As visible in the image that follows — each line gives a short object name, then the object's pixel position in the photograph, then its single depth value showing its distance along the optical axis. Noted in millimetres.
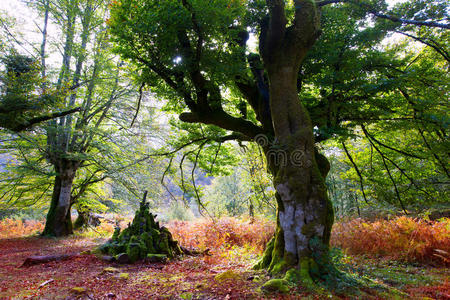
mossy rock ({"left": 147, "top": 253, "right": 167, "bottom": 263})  7234
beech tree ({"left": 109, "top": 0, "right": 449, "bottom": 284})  4496
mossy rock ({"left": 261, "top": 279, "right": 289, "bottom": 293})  3906
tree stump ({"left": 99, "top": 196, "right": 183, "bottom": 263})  7254
